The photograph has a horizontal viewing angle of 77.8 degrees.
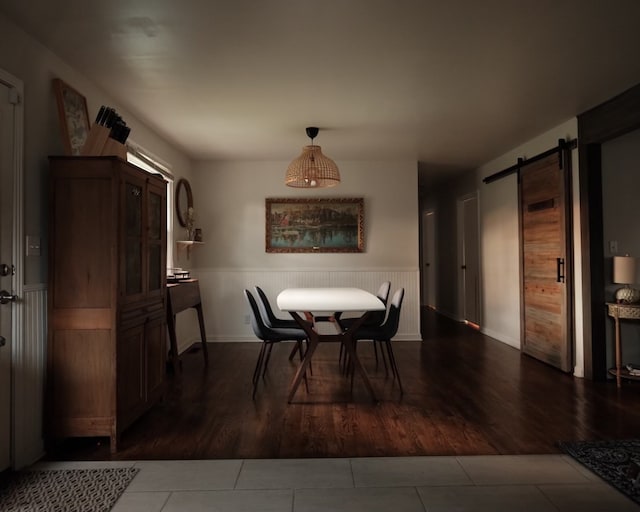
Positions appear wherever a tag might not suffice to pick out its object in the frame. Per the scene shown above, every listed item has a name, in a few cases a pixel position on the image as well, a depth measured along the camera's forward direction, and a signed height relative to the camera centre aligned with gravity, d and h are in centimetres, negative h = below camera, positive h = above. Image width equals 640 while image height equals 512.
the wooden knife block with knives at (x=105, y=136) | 238 +77
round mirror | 466 +76
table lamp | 335 -16
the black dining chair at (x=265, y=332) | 329 -61
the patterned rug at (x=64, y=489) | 178 -109
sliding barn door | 378 -3
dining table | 297 -37
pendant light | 359 +83
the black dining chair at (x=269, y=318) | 361 -53
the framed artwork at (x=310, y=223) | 527 +49
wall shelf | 455 +21
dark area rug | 190 -108
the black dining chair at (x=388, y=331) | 328 -60
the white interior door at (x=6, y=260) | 202 +2
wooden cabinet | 228 -21
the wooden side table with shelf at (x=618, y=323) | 329 -57
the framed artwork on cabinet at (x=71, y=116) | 245 +96
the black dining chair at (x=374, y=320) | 367 -57
